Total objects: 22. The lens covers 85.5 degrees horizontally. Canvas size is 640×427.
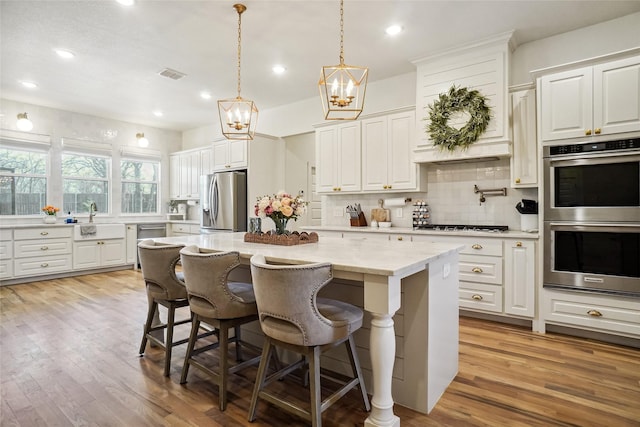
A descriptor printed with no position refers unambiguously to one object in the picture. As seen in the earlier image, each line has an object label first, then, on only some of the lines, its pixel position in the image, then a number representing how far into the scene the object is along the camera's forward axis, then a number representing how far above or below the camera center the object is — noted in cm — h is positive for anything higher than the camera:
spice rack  434 -8
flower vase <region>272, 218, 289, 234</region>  268 -12
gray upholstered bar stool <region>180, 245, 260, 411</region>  202 -55
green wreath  362 +99
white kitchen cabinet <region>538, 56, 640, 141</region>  281 +93
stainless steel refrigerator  567 +13
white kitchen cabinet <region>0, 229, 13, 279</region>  512 -66
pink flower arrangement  259 +1
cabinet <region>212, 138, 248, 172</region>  573 +94
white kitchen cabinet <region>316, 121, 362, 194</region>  473 +72
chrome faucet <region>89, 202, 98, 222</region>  628 -1
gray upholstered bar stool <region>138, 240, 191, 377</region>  246 -50
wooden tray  261 -23
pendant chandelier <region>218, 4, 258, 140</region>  303 +83
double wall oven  280 -7
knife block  490 -17
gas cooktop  374 -22
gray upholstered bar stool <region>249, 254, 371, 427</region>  164 -56
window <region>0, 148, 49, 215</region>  558 +47
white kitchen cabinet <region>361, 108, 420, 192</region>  425 +72
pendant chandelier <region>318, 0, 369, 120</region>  231 +80
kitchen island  166 -54
